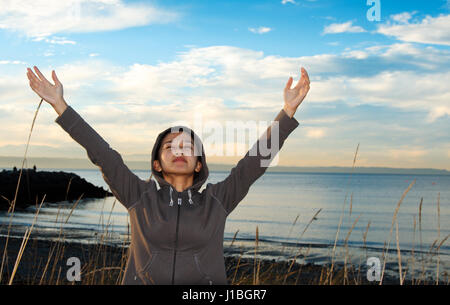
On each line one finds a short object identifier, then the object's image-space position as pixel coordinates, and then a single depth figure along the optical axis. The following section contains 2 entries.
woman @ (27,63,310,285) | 2.50
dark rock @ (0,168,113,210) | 28.61
